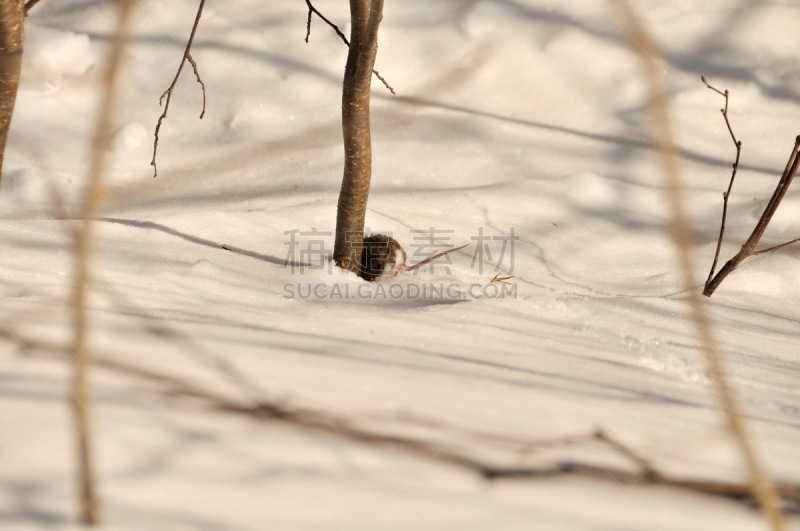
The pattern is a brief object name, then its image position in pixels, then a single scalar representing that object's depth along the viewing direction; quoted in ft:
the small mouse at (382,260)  20.68
